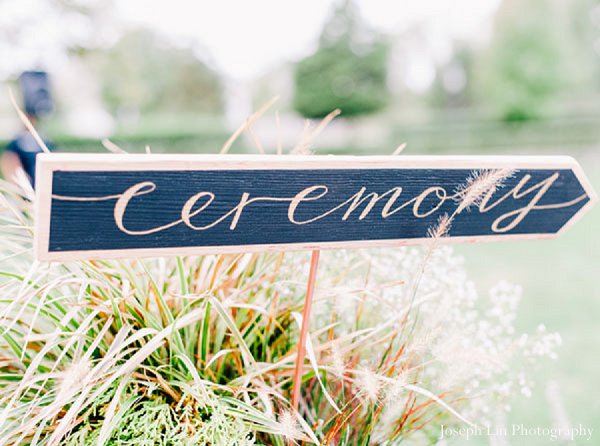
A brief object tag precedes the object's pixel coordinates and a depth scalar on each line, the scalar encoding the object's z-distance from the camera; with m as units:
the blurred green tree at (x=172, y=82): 27.38
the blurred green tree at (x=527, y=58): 14.95
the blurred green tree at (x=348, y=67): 16.67
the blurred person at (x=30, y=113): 4.45
